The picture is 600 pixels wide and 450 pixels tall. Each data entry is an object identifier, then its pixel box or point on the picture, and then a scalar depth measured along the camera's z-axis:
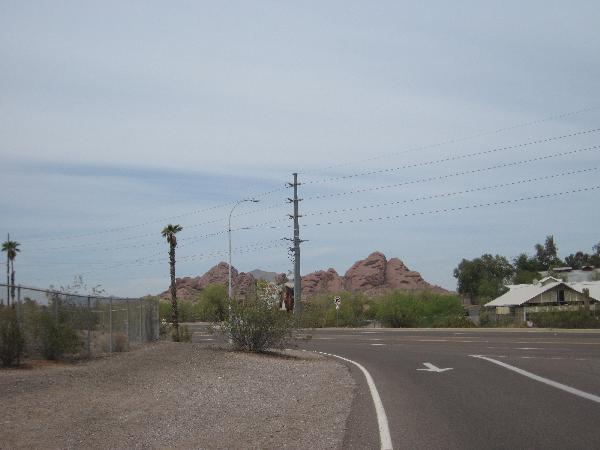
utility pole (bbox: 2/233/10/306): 22.08
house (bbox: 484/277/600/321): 80.00
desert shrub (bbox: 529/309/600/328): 56.25
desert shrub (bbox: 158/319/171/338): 45.29
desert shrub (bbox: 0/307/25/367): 20.81
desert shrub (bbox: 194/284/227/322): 93.81
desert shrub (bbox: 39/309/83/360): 23.39
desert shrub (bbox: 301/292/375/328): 80.31
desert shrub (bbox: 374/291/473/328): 72.00
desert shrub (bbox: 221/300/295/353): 29.41
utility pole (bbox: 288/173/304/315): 63.39
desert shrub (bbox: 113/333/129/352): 29.27
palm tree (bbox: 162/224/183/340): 47.97
